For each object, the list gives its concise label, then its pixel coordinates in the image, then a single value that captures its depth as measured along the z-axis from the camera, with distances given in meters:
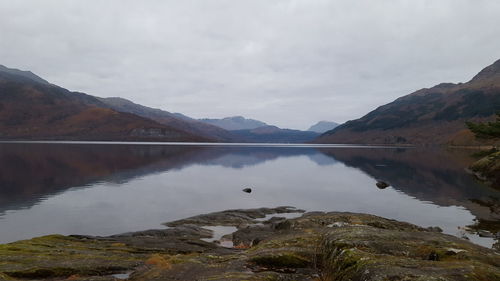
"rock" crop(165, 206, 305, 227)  41.56
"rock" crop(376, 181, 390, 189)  74.38
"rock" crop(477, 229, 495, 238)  33.64
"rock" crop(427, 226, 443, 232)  35.67
